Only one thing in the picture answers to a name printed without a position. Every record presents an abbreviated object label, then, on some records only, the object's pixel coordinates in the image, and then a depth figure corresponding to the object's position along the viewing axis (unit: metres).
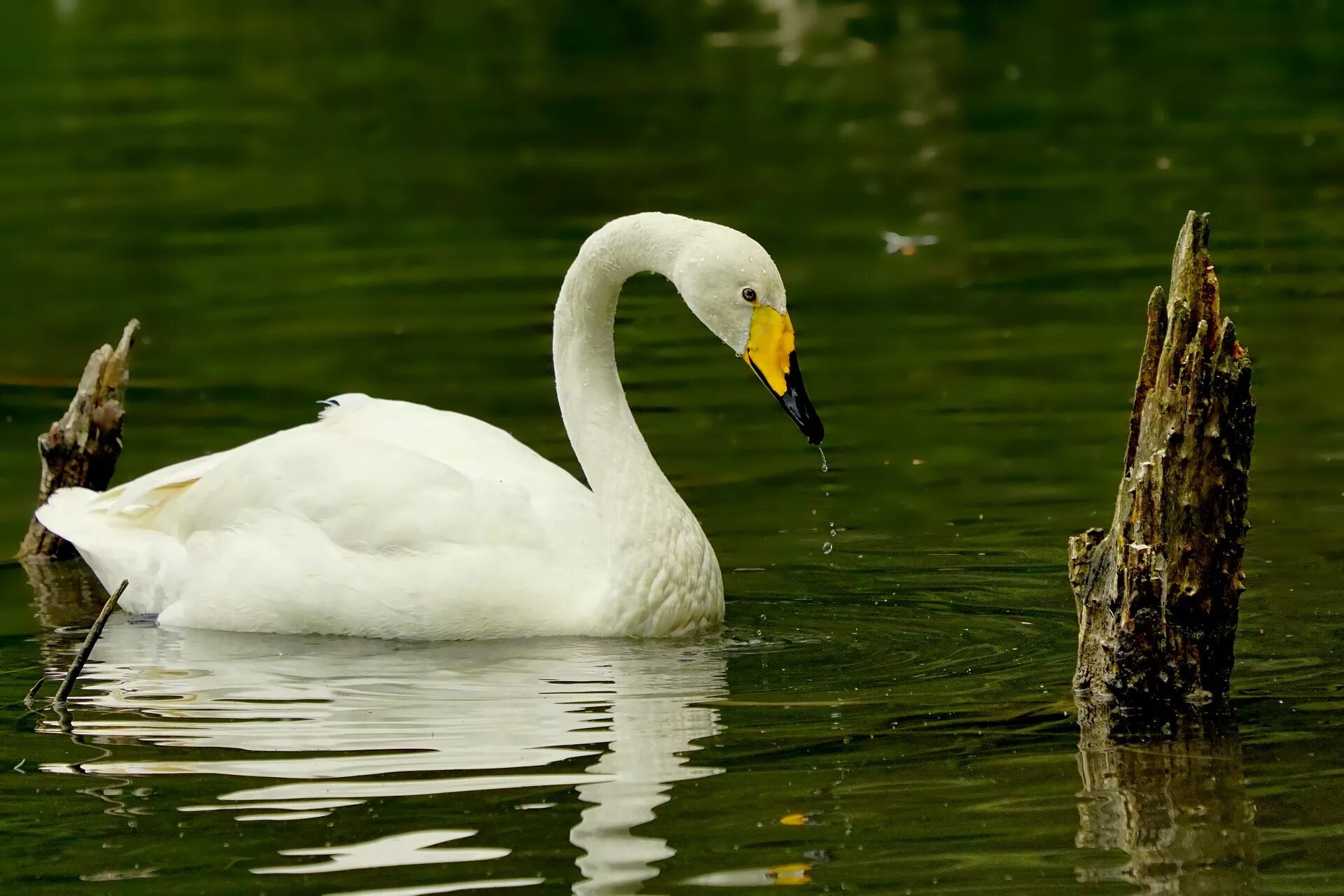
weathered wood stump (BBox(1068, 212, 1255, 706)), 13.74
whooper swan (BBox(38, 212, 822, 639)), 17.30
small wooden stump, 20.89
